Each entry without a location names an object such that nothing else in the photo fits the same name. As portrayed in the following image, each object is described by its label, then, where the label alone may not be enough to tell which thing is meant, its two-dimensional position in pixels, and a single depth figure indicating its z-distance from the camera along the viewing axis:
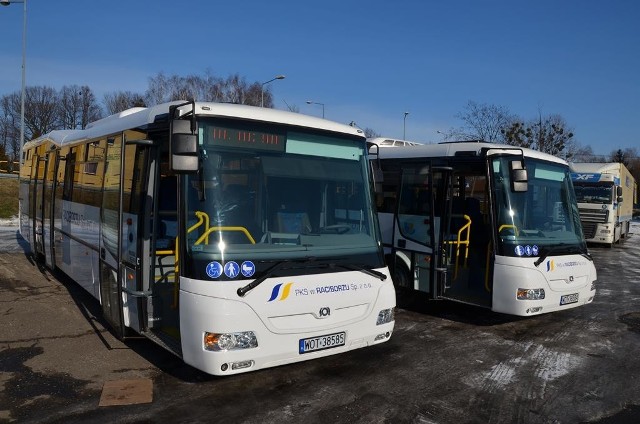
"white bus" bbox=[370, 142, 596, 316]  7.88
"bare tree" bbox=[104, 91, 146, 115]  45.84
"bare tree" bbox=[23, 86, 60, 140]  69.06
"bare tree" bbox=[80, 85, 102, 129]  71.12
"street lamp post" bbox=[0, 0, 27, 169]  26.58
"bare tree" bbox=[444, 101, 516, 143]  31.47
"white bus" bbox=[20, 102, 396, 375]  5.00
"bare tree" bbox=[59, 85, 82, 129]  71.00
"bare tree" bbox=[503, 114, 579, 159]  32.25
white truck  22.09
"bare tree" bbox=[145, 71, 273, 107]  38.16
